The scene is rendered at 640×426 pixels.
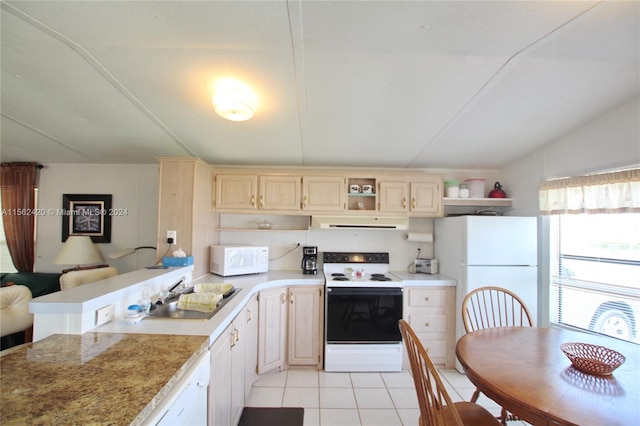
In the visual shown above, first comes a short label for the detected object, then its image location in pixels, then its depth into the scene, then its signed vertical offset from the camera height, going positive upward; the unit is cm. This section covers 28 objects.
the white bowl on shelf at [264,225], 309 -10
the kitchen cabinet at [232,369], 131 -98
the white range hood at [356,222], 291 -5
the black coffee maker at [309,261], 295 -52
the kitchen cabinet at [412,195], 292 +28
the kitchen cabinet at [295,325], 244 -110
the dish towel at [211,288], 197 -58
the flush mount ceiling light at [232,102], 161 +77
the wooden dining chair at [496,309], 242 -90
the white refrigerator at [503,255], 248 -36
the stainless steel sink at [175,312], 144 -59
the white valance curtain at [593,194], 193 +24
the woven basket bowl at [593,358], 115 -69
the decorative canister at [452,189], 294 +37
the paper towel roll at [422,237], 307 -23
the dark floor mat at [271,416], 185 -155
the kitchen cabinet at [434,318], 262 -106
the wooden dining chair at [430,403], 103 -84
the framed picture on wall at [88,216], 306 +0
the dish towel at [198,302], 156 -55
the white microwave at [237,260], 255 -46
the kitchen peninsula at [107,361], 70 -56
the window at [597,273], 199 -47
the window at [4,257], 295 -51
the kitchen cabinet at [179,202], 233 +14
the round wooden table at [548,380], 94 -73
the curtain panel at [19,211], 292 +5
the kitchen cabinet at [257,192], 285 +30
